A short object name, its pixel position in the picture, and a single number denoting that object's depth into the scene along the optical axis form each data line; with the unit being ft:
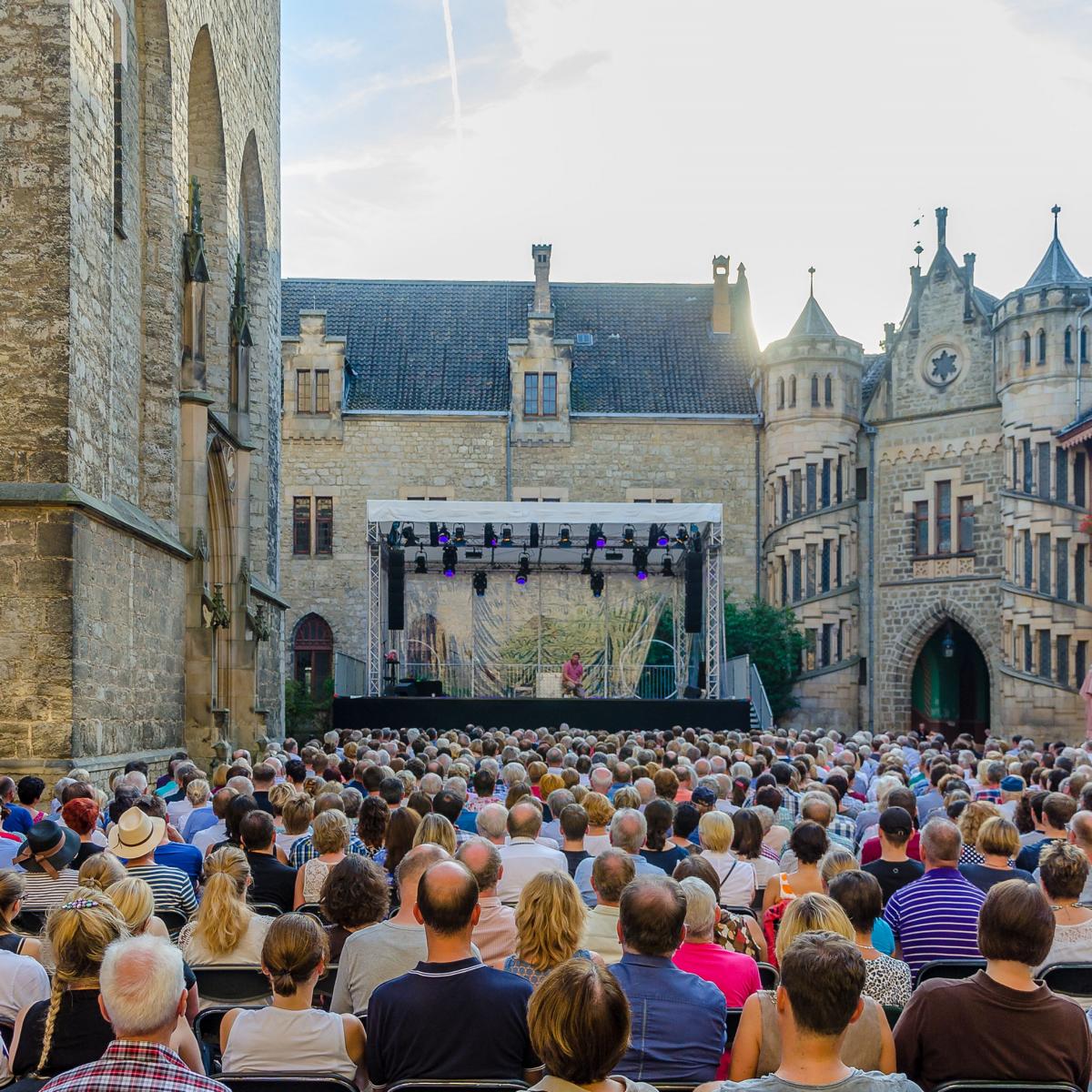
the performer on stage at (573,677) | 91.97
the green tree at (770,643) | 108.17
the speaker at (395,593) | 87.51
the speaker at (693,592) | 86.84
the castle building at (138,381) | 41.65
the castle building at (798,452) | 101.24
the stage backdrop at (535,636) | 99.45
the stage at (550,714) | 79.56
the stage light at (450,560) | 88.58
